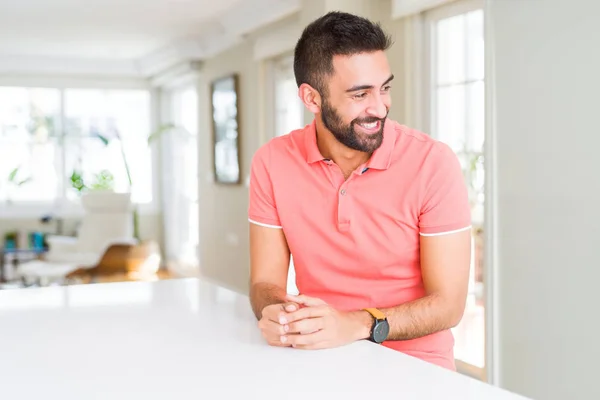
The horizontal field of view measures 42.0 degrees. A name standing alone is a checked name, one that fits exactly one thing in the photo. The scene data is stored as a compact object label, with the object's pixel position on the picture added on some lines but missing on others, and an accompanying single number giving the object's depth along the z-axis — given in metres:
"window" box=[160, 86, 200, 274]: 9.14
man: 1.79
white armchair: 8.00
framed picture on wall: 7.35
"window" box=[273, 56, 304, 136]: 6.30
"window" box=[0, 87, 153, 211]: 9.55
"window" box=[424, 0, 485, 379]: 4.05
